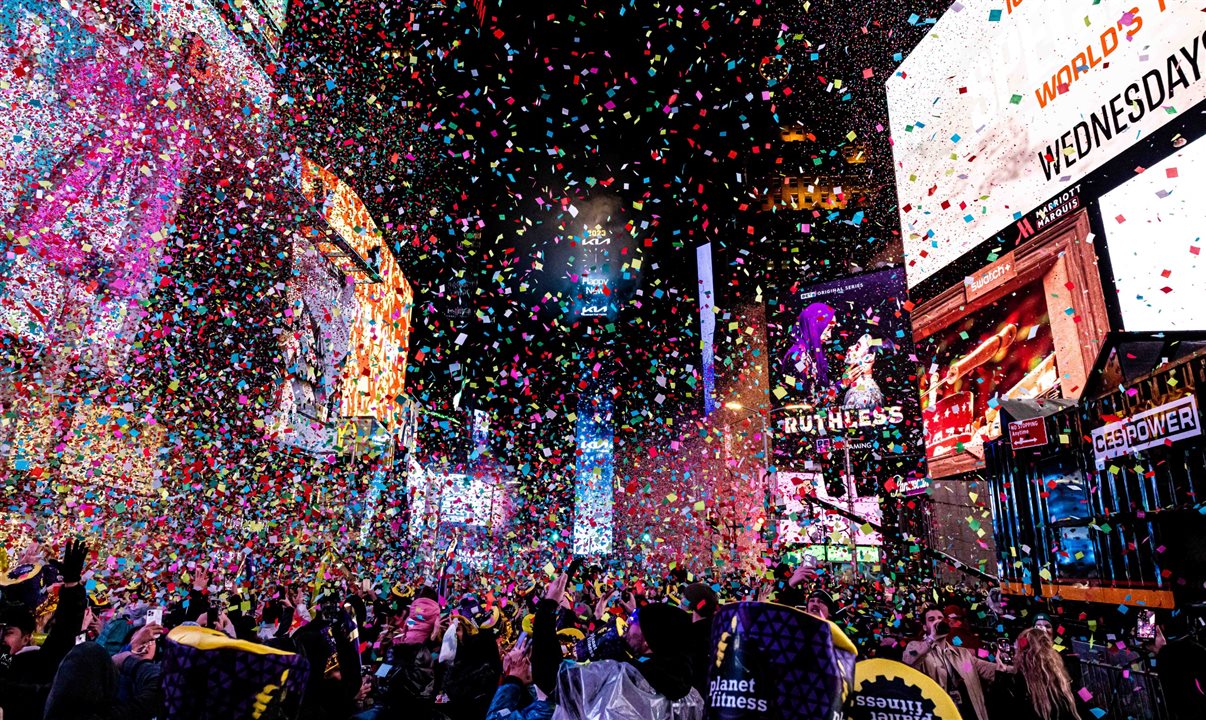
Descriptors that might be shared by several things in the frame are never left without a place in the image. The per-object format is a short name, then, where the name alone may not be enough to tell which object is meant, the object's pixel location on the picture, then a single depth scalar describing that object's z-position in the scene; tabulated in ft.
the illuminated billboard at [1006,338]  30.60
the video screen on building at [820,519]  60.54
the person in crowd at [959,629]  16.81
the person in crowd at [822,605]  14.46
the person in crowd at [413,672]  11.48
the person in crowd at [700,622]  9.17
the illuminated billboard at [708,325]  87.81
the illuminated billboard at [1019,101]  26.40
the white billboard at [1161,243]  24.27
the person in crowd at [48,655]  10.48
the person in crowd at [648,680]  8.62
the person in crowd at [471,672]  11.27
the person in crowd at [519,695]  10.29
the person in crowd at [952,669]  11.36
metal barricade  15.39
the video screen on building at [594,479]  87.20
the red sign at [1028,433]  23.45
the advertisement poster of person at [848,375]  61.52
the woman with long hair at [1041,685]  11.30
